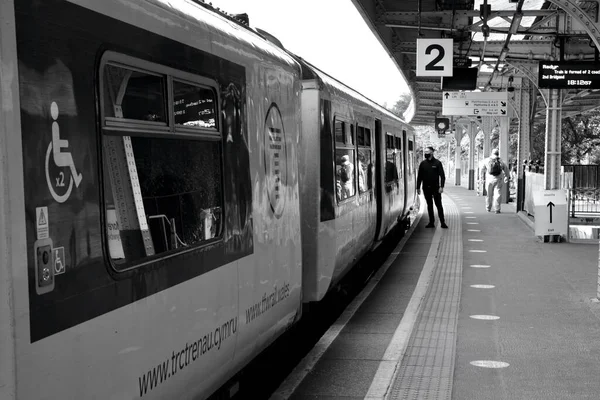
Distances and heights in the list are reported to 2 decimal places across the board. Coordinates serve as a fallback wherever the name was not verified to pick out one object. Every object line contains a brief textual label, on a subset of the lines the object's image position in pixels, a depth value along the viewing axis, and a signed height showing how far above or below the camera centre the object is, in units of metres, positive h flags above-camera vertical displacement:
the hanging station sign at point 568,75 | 15.58 +1.35
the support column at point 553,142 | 15.84 +0.06
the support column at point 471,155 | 40.06 -0.41
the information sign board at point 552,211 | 14.56 -1.20
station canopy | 14.90 +2.47
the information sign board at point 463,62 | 19.52 +2.06
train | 2.41 -0.18
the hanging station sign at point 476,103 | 23.73 +1.30
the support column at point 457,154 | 48.84 -0.44
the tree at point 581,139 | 55.06 +0.37
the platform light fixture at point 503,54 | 16.96 +2.00
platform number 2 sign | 16.22 +1.84
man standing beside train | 17.42 -0.63
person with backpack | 22.16 -0.90
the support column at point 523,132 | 22.06 +0.38
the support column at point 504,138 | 28.45 +0.29
